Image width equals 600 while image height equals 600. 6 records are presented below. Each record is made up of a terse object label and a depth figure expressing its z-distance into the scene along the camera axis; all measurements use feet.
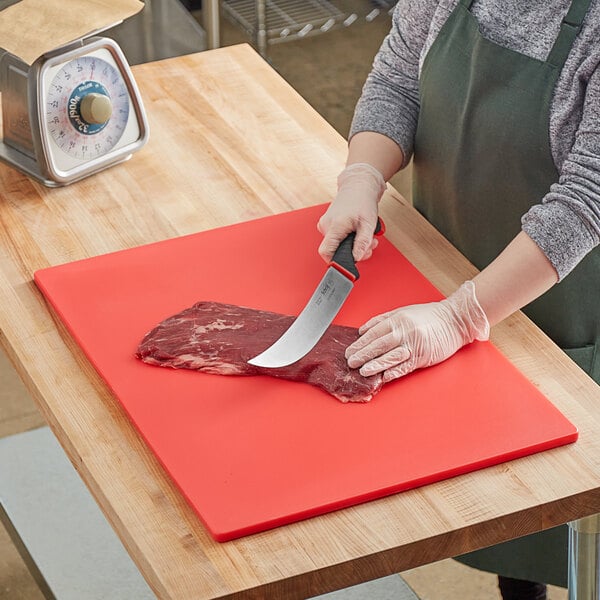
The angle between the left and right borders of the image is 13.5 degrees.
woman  11.48
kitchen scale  12.63
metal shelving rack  24.59
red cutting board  10.79
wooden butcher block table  10.60
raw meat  11.26
